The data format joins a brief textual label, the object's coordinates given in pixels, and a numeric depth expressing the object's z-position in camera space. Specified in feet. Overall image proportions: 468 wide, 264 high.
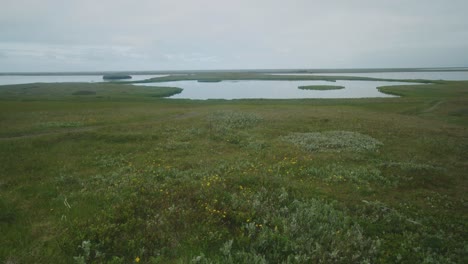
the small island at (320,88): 330.54
